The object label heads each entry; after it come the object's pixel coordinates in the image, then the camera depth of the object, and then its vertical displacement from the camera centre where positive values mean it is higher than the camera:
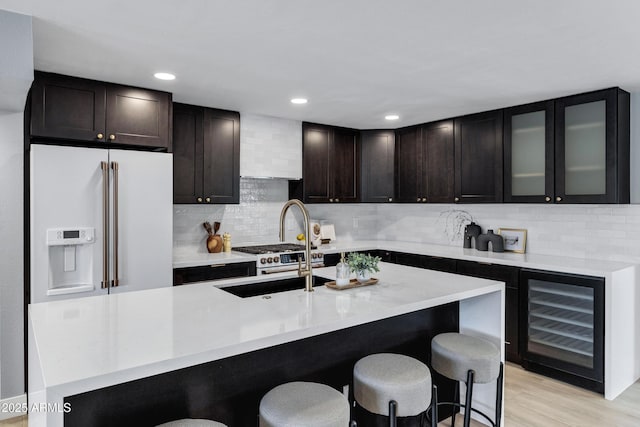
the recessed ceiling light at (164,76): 3.04 +1.01
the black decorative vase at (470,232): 4.57 -0.23
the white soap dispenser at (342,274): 2.34 -0.36
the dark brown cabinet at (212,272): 3.58 -0.55
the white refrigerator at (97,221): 2.81 -0.07
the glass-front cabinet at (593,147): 3.37 +0.54
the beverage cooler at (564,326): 3.16 -0.95
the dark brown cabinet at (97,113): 2.96 +0.76
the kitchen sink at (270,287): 2.45 -0.46
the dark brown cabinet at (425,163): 4.64 +0.57
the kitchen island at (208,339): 1.33 -0.47
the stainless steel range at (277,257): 3.97 -0.45
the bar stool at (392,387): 1.77 -0.77
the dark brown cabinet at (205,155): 3.89 +0.55
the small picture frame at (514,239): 4.24 -0.29
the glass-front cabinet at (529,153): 3.76 +0.55
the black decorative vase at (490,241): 4.28 -0.32
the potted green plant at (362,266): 2.41 -0.32
